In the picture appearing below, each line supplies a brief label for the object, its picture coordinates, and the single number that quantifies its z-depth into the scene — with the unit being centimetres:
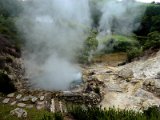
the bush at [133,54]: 1812
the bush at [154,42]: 1675
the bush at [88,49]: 1708
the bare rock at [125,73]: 1349
